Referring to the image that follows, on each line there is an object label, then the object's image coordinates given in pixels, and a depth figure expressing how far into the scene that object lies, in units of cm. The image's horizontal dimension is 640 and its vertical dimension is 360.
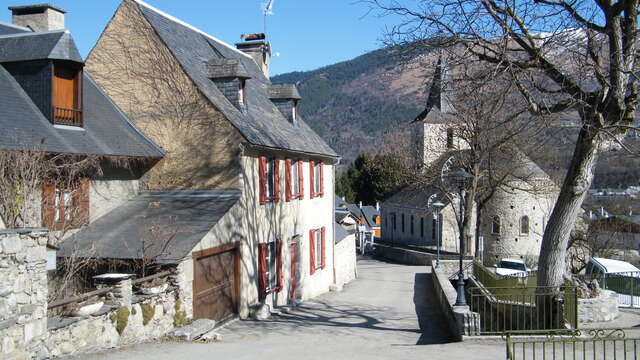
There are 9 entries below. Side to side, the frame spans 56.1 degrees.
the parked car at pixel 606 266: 2439
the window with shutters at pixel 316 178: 2427
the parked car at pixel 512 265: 3600
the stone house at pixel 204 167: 1502
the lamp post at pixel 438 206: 2437
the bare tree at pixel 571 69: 1154
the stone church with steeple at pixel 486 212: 3631
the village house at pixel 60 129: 1323
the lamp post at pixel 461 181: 1578
